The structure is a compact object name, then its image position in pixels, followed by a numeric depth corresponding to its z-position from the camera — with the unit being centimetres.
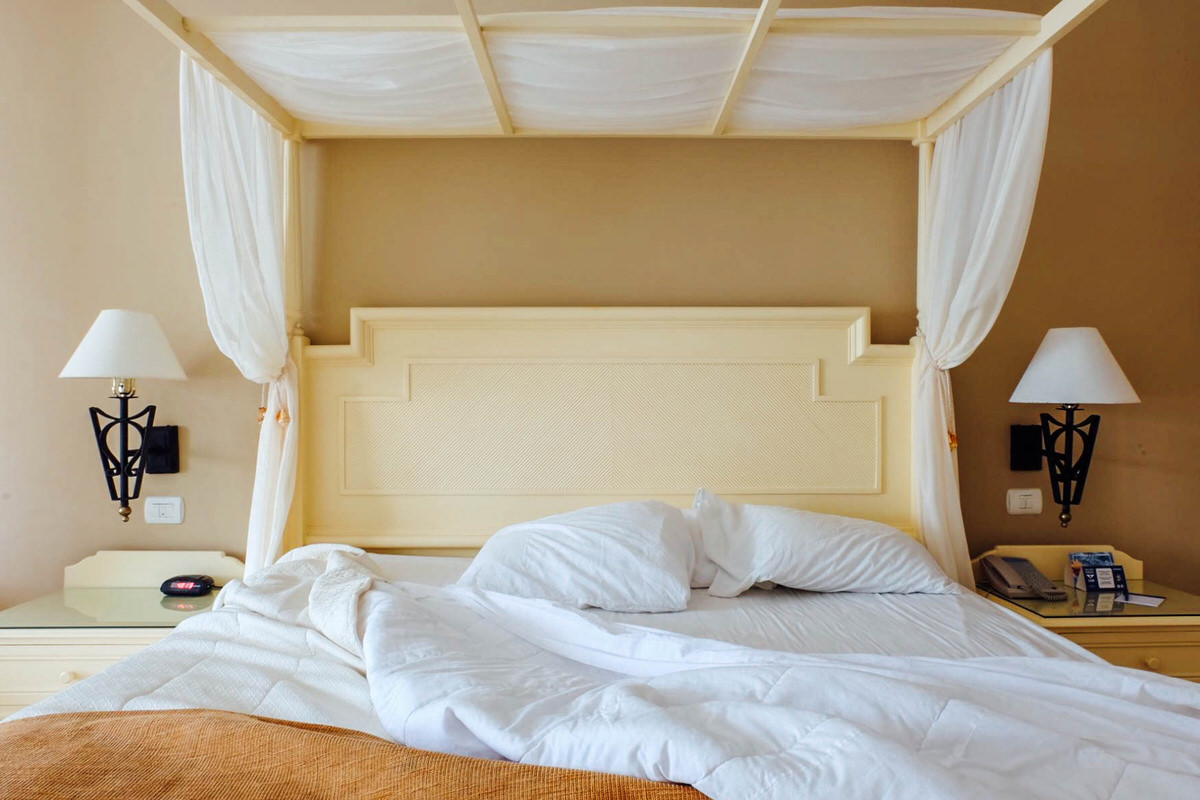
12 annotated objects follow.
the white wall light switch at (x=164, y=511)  265
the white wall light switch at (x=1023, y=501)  270
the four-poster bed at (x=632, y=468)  98
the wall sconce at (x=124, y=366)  233
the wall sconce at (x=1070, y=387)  238
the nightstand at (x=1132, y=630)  225
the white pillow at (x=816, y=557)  211
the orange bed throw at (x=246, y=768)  83
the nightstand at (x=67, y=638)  221
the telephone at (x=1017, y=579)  240
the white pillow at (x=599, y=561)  197
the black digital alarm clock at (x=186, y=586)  247
